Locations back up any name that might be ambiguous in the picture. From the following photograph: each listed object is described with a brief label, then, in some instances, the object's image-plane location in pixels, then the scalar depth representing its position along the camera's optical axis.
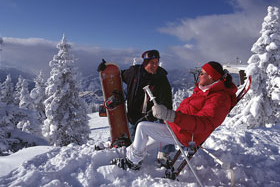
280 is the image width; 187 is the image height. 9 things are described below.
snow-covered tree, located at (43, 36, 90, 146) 16.91
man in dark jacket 4.87
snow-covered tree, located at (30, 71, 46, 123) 27.95
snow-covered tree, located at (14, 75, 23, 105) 30.86
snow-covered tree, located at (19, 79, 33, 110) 27.38
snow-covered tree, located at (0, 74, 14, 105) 25.82
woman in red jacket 2.95
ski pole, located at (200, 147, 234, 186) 3.07
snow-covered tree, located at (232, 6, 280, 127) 14.08
